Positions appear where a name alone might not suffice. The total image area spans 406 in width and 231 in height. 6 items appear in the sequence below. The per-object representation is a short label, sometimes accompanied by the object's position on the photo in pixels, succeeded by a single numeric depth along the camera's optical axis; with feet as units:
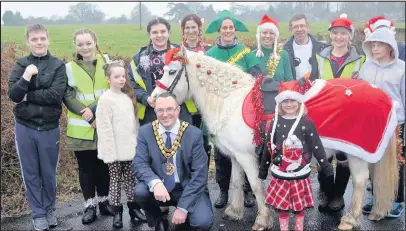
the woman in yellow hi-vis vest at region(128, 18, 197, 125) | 15.02
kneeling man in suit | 12.96
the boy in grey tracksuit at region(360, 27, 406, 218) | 14.25
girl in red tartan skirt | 12.58
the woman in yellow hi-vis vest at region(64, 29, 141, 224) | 14.40
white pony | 13.93
